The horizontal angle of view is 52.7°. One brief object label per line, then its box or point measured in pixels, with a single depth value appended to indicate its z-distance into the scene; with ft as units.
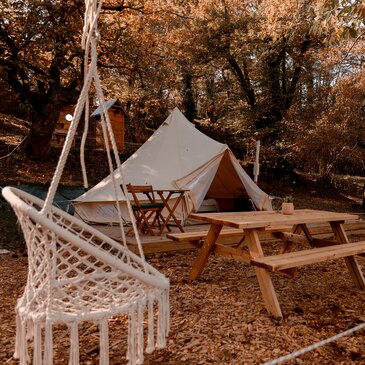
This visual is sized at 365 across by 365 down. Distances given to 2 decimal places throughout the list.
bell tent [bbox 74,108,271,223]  17.26
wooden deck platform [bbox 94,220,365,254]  12.95
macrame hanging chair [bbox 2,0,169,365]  3.91
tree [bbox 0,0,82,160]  19.79
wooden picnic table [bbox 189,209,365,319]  7.98
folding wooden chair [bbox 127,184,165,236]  14.20
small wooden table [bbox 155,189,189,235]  14.93
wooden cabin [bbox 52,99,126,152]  37.70
